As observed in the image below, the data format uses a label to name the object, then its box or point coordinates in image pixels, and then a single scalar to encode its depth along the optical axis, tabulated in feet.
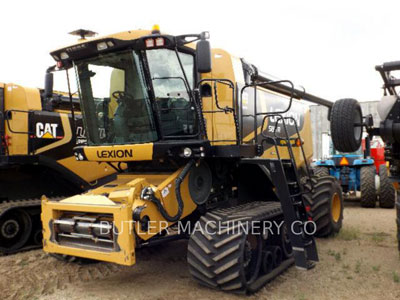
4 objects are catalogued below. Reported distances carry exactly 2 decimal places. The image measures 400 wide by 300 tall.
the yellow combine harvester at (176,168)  14.75
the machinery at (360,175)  35.45
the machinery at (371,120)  16.34
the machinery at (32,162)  23.16
